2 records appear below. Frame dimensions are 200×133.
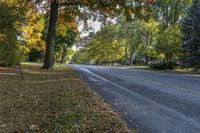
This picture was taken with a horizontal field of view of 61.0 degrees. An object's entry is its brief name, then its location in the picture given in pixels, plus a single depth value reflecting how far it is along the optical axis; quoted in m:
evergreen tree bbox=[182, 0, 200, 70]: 18.26
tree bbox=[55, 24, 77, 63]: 28.87
